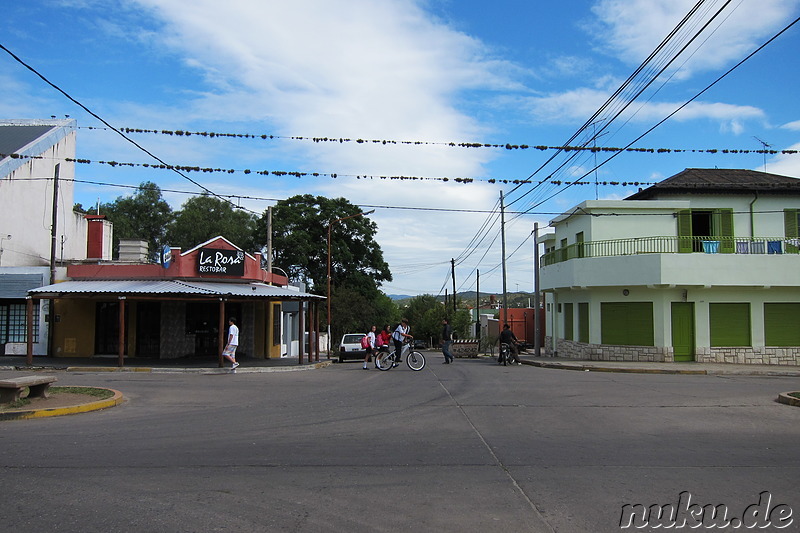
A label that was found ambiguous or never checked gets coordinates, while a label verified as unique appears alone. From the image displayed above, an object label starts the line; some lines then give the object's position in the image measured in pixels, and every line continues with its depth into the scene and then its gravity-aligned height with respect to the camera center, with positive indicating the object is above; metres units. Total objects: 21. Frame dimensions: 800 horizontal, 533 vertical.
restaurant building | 24.23 -0.11
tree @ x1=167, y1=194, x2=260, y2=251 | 57.59 +7.69
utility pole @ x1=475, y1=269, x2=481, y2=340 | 48.21 -0.47
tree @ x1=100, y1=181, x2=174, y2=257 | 60.69 +9.01
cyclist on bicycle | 21.89 -0.89
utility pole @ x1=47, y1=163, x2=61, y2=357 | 25.06 -0.01
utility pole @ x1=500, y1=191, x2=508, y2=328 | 36.22 +4.67
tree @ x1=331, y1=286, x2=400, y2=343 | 48.59 -0.25
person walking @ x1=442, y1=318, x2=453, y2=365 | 26.41 -1.33
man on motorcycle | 26.86 -1.29
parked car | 31.48 -1.99
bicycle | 22.14 -1.76
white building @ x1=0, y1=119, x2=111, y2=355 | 25.61 +4.36
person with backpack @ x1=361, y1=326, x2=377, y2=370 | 24.44 -1.34
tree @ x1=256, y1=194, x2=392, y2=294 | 51.88 +5.39
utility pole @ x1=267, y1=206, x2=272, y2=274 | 29.17 +3.31
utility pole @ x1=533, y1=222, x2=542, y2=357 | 30.64 +0.97
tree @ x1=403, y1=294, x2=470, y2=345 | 64.44 -1.00
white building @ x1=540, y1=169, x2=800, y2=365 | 25.62 +1.47
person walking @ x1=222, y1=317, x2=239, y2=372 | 20.18 -1.11
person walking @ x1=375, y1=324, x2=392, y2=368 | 22.86 -1.05
